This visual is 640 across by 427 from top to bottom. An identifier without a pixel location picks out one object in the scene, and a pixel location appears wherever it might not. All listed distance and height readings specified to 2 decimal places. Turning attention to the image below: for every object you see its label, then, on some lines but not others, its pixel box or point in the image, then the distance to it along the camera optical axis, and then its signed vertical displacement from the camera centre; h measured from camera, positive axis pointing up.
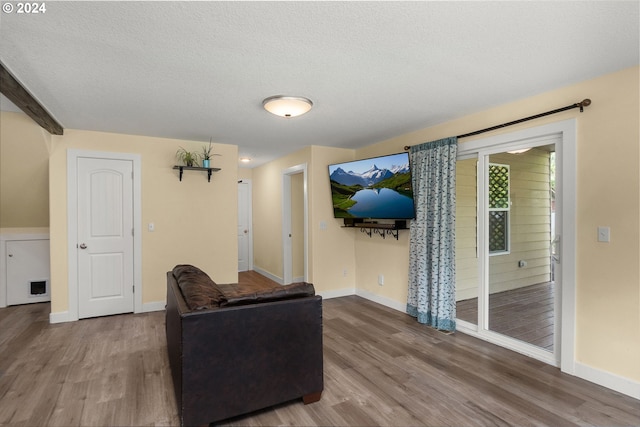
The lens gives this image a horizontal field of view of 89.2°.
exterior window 3.35 +0.03
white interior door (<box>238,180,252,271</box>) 7.13 -0.33
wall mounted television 3.84 +0.31
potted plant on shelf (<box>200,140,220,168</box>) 4.58 +0.86
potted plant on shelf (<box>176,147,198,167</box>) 4.36 +0.76
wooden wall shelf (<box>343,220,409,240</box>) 4.18 -0.21
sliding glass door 3.06 -0.35
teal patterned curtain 3.52 -0.25
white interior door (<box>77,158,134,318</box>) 4.02 -0.31
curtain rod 2.52 +0.83
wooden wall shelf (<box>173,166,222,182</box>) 4.32 +0.59
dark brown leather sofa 1.88 -0.85
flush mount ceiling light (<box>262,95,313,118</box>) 2.79 +0.95
